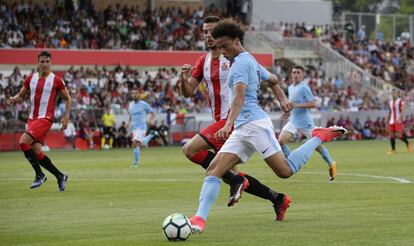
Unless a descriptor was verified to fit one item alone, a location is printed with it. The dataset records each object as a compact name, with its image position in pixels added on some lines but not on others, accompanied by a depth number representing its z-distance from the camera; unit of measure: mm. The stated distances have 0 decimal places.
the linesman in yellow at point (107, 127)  44469
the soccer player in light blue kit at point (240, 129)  11430
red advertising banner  47375
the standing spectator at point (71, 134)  43656
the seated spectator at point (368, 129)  53719
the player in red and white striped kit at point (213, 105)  13234
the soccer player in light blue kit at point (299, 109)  23969
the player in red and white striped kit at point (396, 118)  37219
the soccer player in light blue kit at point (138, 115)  31578
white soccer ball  10812
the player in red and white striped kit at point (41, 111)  19469
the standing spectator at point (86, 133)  44031
